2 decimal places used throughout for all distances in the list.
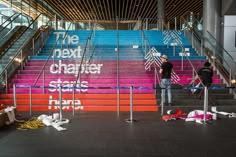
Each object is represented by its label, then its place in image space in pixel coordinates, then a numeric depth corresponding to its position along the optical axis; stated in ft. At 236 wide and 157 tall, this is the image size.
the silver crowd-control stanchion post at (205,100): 25.53
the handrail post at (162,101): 28.72
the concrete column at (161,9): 79.87
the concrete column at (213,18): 48.26
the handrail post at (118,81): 29.39
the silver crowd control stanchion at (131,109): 25.64
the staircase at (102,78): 32.40
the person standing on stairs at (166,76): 31.07
